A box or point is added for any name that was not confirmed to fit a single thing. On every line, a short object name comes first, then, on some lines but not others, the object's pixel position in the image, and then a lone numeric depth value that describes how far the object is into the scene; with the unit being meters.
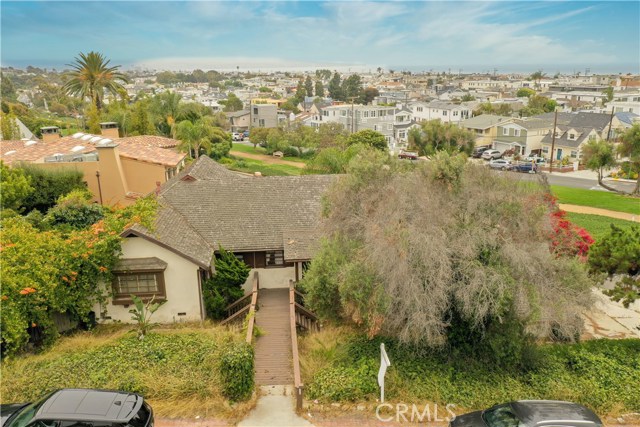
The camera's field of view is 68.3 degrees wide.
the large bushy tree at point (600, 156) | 51.19
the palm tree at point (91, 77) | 51.00
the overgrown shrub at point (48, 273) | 14.00
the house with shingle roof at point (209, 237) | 17.14
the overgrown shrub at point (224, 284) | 17.98
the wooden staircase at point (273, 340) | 13.48
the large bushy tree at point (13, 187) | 22.83
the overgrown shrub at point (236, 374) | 11.84
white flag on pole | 11.69
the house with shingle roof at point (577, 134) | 71.19
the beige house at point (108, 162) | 27.41
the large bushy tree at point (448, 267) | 12.07
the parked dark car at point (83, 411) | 9.41
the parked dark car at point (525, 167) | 60.39
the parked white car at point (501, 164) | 62.22
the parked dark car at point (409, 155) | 70.69
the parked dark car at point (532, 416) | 9.78
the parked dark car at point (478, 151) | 77.04
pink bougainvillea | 17.27
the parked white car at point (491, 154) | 73.62
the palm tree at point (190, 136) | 50.19
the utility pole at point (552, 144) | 65.19
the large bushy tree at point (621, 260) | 14.77
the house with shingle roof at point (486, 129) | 80.94
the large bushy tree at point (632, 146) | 47.75
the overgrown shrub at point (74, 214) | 20.08
